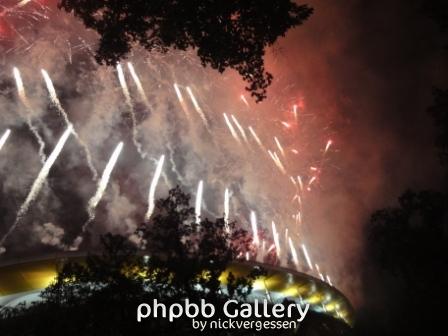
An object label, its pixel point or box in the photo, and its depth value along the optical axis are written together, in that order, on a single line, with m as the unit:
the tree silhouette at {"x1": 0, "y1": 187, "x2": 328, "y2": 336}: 14.27
